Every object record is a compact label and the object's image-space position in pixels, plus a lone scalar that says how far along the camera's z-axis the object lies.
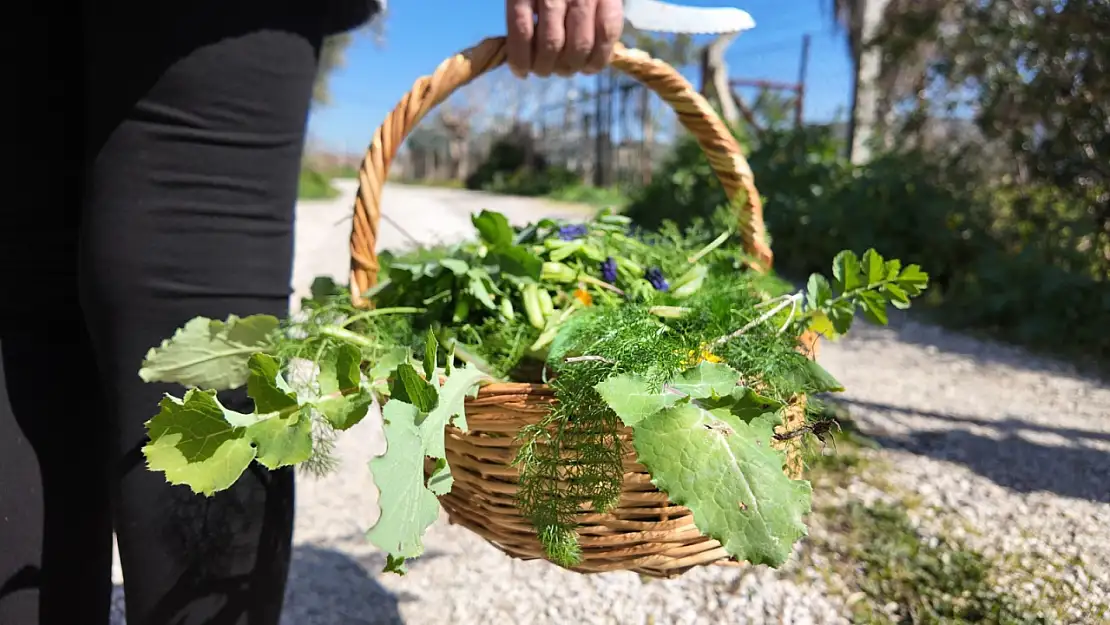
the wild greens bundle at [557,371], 0.55
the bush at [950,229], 3.14
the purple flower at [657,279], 0.98
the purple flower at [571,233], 1.13
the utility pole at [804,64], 9.05
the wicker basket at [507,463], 0.69
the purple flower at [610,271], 1.00
